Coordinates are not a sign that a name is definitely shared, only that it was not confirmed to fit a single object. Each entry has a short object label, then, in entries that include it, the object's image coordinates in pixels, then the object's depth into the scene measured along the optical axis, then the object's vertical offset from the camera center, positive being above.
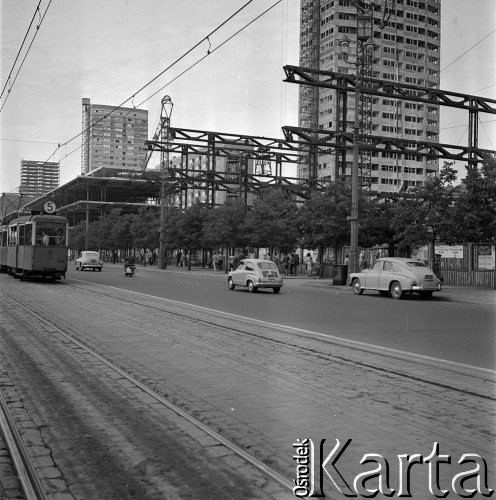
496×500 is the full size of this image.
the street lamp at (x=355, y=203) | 29.06 +2.91
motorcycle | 39.99 -0.42
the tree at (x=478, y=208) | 28.02 +2.73
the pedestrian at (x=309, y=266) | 45.19 -0.03
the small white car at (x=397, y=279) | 24.62 -0.46
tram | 29.62 +0.77
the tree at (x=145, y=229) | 70.24 +3.89
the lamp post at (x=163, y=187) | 55.84 +6.60
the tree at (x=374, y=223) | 37.50 +2.59
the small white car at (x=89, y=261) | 50.38 +0.05
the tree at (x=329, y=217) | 36.00 +2.88
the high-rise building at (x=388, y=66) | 126.00 +41.22
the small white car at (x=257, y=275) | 27.03 -0.48
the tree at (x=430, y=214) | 28.73 +2.46
